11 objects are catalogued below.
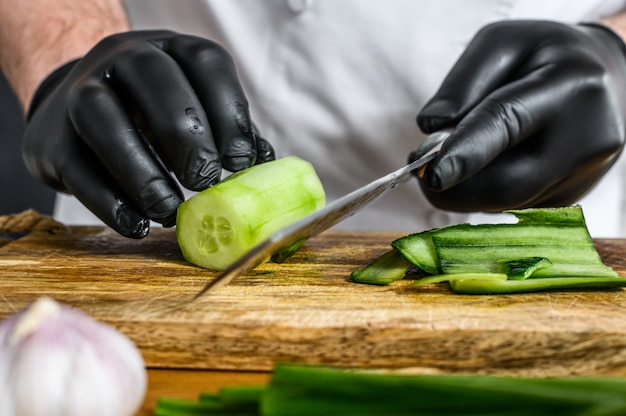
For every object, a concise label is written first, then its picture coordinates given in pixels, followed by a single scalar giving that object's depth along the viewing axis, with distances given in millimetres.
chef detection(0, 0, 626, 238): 548
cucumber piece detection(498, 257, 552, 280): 495
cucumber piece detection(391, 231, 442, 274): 518
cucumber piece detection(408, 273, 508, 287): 486
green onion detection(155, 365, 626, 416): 363
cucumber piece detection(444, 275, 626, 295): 487
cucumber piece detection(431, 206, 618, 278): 512
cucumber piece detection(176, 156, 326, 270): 531
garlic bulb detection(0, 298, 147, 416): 358
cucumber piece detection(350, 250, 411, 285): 510
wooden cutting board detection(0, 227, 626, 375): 434
